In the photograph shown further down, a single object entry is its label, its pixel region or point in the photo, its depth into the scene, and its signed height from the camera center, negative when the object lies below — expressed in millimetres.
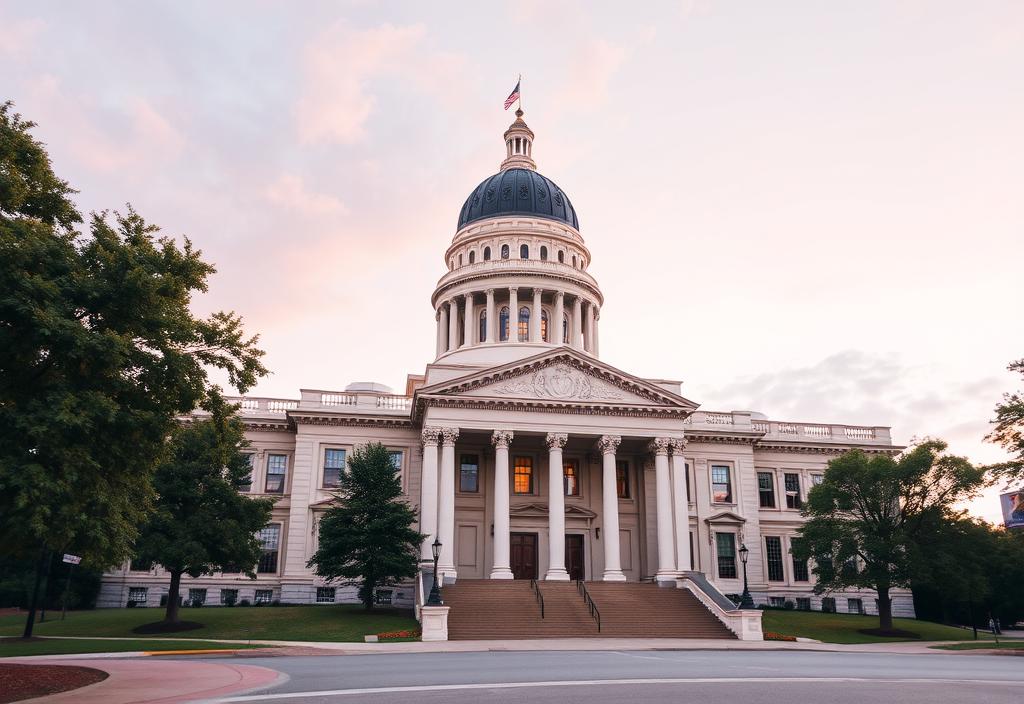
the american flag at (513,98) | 72375 +43053
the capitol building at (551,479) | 44938 +6999
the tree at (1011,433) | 36438 +7368
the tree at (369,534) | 37688 +2666
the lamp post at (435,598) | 33000 -176
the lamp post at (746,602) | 34978 -216
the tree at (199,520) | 34875 +3070
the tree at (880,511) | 40562 +4447
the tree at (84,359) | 14555 +4353
